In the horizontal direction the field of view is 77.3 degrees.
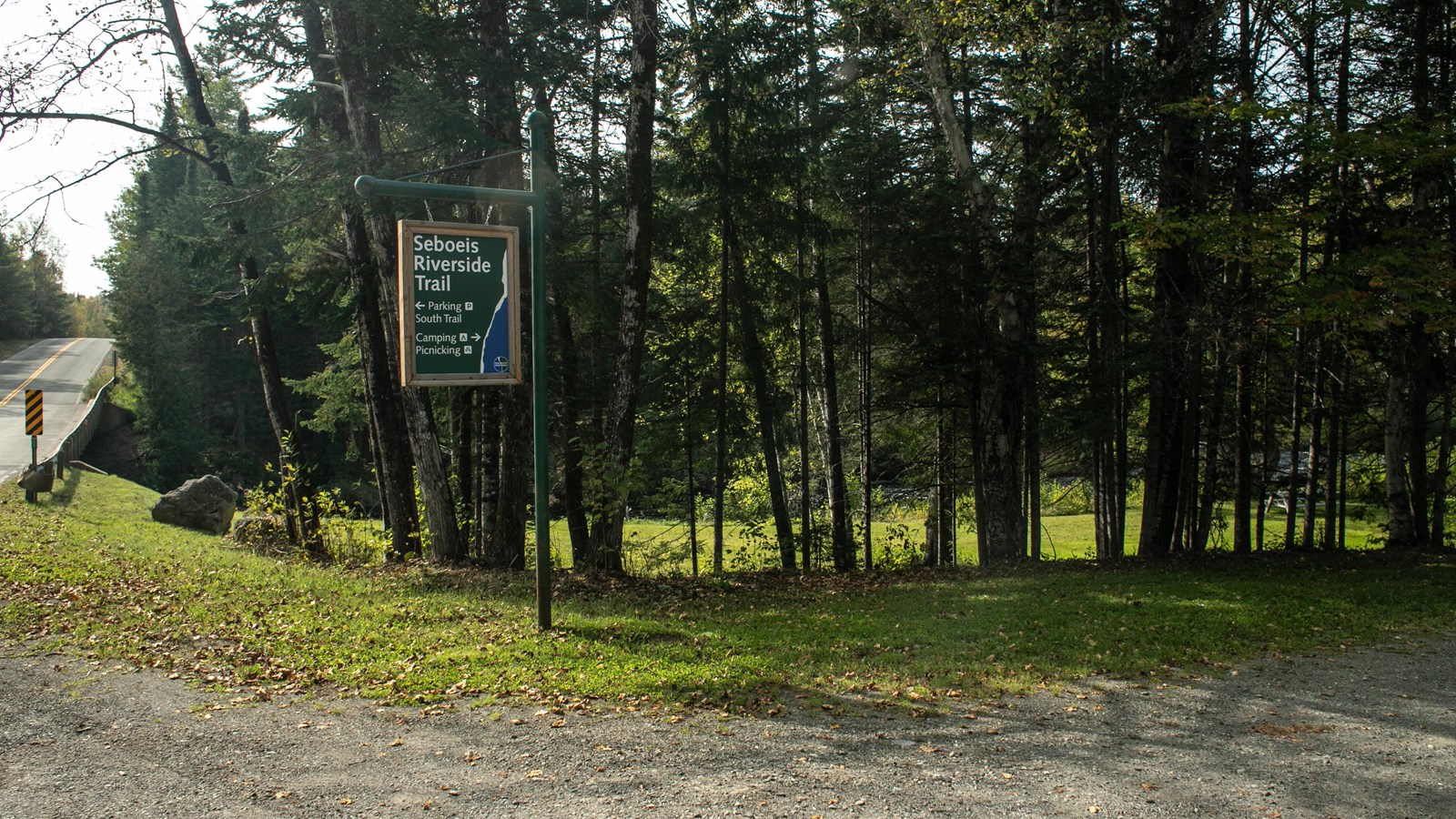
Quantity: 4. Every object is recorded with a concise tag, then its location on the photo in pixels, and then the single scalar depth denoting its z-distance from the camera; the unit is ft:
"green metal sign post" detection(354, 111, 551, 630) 26.43
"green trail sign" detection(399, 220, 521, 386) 25.29
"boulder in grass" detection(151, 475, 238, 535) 63.10
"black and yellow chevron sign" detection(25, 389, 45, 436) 68.80
